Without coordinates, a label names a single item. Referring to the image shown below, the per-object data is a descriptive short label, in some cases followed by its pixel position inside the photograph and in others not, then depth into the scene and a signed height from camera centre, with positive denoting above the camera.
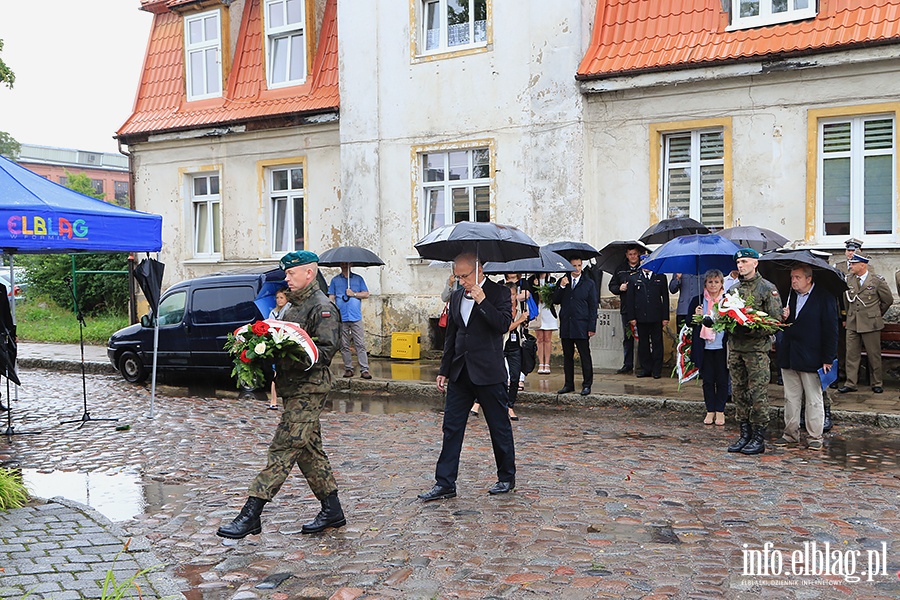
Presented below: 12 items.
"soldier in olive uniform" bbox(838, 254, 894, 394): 12.00 -0.63
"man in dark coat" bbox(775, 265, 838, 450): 8.91 -0.80
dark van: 14.20 -0.82
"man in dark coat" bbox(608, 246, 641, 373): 13.94 -0.23
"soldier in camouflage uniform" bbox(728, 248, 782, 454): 8.73 -0.91
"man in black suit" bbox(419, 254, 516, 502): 6.97 -0.81
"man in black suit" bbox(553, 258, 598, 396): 12.37 -0.75
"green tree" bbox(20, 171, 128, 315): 24.98 -0.26
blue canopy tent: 9.19 +0.56
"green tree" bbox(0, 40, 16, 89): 20.67 +4.58
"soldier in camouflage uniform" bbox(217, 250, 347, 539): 6.03 -0.98
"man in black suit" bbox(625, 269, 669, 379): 13.65 -0.66
